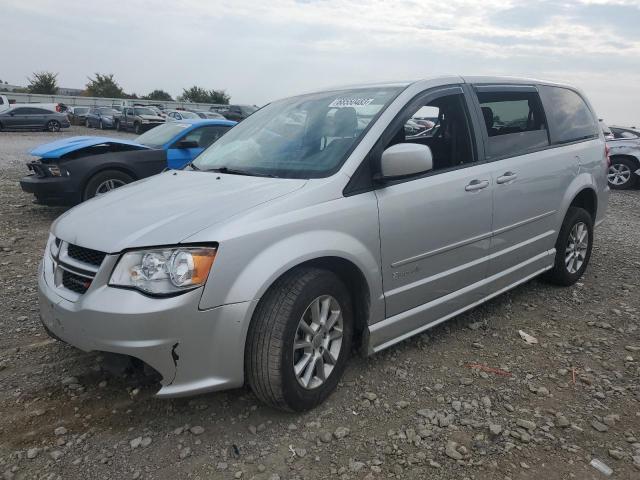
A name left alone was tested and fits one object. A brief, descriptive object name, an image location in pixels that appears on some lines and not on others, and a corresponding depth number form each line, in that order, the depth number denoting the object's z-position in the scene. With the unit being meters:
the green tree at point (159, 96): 70.09
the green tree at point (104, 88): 64.44
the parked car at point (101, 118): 31.11
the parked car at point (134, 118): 28.21
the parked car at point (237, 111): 32.50
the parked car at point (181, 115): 26.87
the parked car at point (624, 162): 11.63
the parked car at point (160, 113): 30.55
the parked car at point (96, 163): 6.66
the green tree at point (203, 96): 65.56
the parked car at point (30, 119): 26.31
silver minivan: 2.35
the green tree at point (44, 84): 56.43
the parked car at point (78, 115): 34.66
